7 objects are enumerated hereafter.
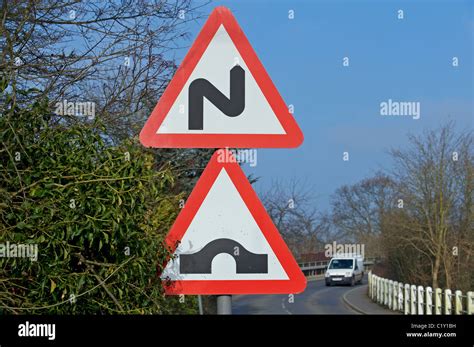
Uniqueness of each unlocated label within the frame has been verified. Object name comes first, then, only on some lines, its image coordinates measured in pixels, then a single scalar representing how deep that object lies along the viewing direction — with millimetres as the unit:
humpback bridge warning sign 6344
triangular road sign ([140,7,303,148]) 6504
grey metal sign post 6156
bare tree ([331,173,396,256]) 41781
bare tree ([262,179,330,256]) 23991
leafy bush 6281
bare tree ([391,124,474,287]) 37469
